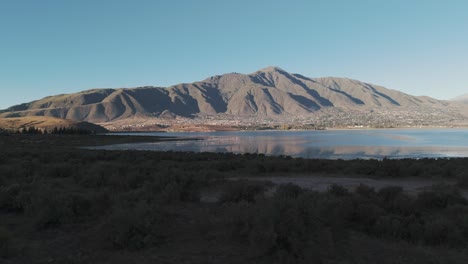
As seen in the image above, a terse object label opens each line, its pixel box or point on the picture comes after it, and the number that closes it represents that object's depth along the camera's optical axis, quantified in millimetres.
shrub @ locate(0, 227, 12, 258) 6640
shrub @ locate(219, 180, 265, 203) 11844
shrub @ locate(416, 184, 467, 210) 11500
